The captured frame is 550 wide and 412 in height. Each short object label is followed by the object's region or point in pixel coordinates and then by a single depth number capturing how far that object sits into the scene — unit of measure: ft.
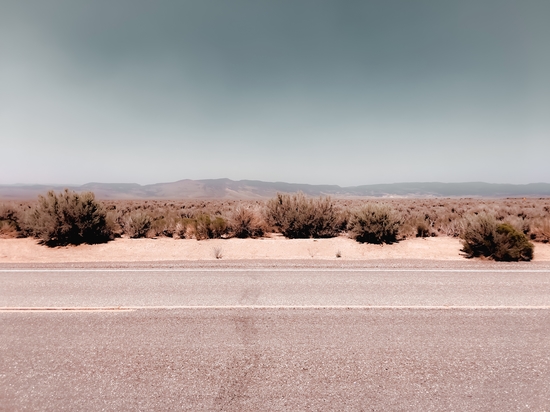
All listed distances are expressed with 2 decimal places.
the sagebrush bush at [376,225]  42.88
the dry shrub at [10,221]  46.85
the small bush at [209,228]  46.39
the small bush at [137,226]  48.67
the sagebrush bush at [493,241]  32.01
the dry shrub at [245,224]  48.90
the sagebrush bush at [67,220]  42.65
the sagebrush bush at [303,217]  48.80
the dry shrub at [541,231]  40.93
